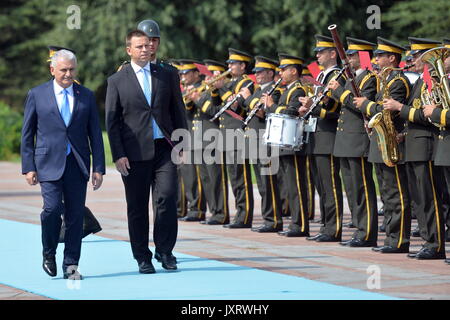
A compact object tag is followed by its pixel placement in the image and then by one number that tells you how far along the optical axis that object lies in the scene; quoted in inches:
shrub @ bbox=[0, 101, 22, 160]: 1219.9
